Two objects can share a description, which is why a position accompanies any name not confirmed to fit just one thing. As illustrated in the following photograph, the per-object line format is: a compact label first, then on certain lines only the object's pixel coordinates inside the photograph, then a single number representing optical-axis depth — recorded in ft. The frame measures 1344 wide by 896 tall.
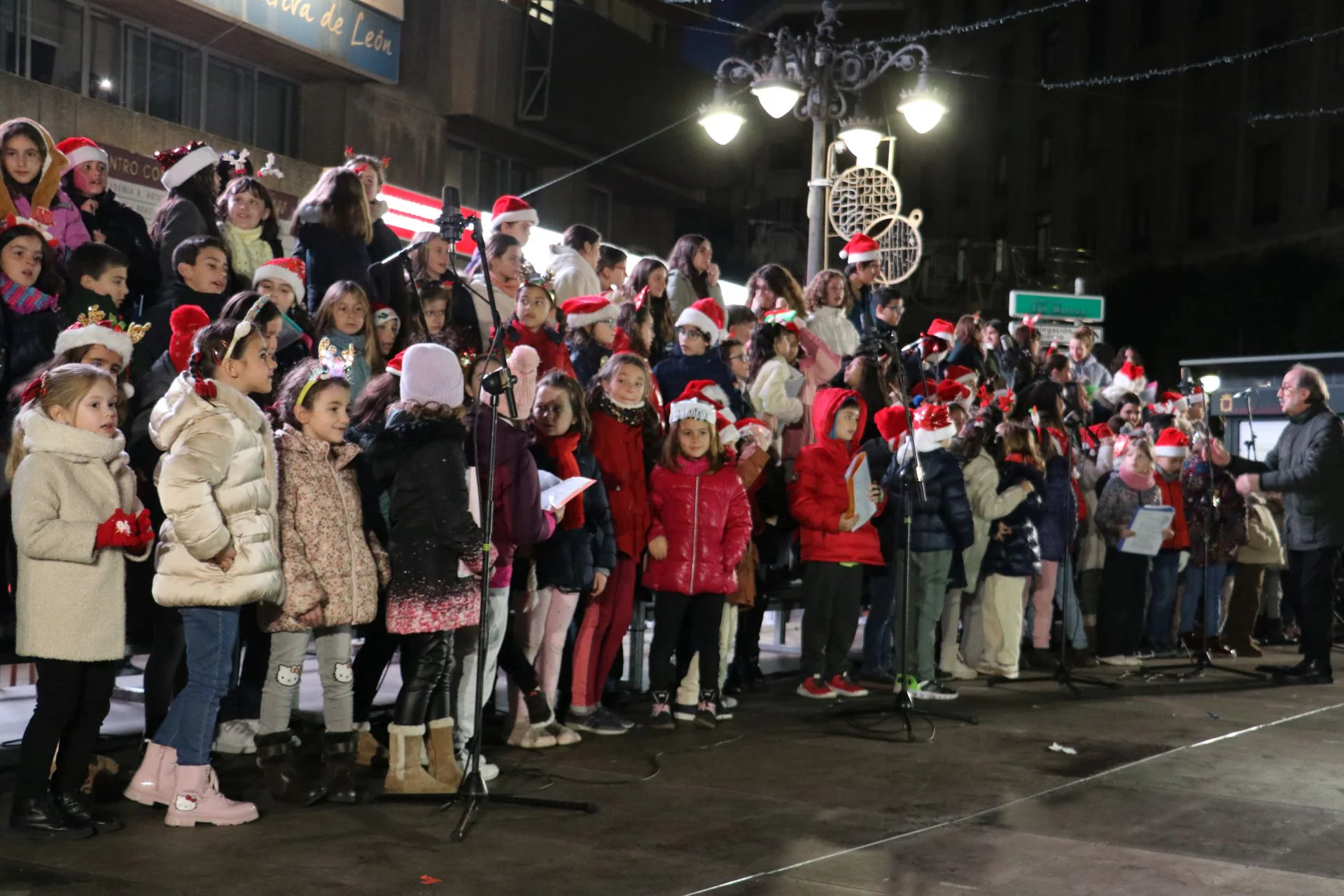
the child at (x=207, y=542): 18.70
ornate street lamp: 41.65
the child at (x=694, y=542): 27.84
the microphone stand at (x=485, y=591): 19.56
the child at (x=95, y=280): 23.80
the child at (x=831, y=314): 38.70
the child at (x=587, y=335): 29.78
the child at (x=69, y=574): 18.26
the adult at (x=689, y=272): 36.42
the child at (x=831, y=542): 31.40
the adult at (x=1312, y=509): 36.86
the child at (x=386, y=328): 27.07
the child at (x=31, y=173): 25.35
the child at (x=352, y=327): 25.95
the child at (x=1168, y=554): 41.01
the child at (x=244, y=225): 27.43
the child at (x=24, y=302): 22.88
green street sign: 80.02
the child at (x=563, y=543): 25.35
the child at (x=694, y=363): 32.01
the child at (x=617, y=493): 27.20
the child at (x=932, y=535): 33.01
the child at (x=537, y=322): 27.99
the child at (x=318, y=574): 20.34
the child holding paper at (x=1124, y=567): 39.58
